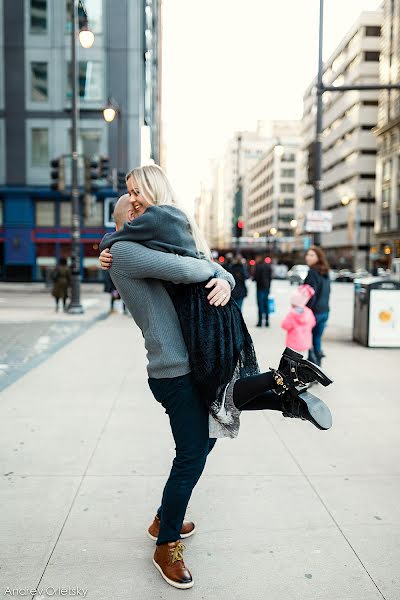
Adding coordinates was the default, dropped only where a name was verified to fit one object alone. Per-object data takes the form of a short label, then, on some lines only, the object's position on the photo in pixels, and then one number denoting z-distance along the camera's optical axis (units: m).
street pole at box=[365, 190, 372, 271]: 77.81
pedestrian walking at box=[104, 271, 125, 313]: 17.85
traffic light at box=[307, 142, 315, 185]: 12.97
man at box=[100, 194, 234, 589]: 2.63
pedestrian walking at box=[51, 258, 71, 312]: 17.60
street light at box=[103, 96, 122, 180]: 19.91
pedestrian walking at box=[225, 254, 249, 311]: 13.50
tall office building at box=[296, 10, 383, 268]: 77.62
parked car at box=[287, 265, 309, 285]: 42.35
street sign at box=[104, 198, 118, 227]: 18.19
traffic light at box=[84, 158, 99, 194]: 18.23
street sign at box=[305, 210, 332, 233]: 12.67
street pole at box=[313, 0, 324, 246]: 12.73
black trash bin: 10.80
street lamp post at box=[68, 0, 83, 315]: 16.77
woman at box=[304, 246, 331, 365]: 8.34
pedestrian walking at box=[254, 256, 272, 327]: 14.26
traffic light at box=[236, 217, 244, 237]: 30.66
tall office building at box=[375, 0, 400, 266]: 65.81
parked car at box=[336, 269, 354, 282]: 53.38
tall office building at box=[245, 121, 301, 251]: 130.88
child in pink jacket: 7.37
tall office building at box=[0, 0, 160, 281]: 32.84
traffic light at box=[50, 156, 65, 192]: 17.53
